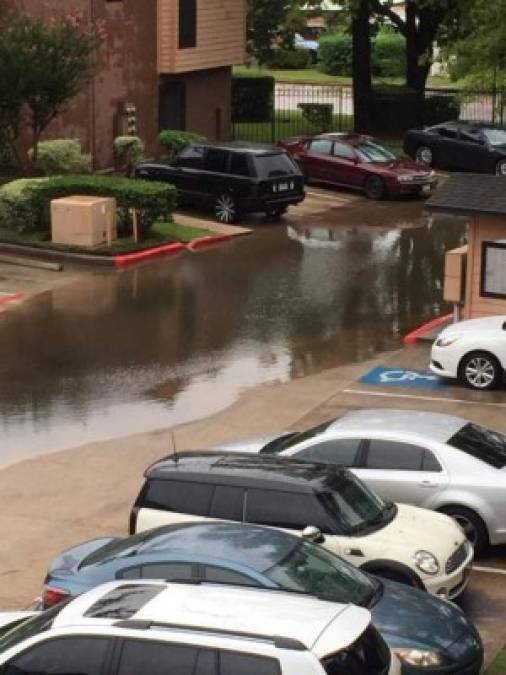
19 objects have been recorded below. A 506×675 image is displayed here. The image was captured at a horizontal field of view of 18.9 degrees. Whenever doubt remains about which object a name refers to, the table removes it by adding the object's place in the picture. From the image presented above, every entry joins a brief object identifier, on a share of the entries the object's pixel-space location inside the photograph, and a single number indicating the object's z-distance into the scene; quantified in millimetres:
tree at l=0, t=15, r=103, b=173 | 32094
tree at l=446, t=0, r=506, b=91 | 33750
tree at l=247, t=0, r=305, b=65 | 55188
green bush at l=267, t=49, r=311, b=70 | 71875
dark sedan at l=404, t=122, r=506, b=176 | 41750
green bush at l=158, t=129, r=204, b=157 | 39812
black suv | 34219
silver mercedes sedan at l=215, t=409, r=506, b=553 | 15312
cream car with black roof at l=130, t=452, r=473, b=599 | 13477
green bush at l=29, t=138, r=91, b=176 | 34875
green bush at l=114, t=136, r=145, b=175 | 38594
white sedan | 21641
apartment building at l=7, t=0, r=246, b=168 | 37906
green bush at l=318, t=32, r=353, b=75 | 74388
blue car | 11297
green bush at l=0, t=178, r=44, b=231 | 31406
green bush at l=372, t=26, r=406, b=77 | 73075
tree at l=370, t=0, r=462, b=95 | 45406
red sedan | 38281
